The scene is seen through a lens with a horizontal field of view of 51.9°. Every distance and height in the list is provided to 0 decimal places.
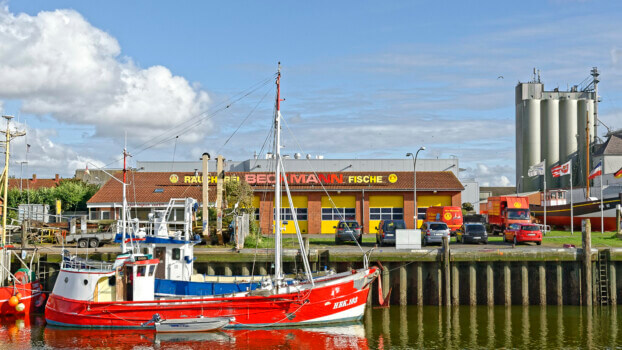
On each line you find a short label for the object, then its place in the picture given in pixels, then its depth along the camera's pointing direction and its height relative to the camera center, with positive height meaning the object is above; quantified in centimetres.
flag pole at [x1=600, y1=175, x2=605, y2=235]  5040 -108
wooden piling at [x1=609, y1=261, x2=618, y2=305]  3353 -406
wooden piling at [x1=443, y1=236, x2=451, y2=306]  3303 -351
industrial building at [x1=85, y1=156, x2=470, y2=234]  5931 +96
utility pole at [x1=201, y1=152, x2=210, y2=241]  4066 +62
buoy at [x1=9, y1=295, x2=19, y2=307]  3200 -470
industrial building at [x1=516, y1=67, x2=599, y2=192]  10056 +1170
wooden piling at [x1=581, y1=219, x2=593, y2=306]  3319 -308
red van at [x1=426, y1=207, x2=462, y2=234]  5069 -85
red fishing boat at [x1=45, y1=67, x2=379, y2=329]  2912 -433
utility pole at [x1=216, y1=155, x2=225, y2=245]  4022 +76
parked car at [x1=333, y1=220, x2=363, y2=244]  4475 -191
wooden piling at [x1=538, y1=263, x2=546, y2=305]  3341 -402
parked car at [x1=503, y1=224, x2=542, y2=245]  4134 -187
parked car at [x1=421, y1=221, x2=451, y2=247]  4162 -174
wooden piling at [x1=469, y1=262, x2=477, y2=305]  3328 -416
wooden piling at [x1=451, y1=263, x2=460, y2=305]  3322 -419
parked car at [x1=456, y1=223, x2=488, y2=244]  4291 -187
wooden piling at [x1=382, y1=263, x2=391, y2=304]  3344 -394
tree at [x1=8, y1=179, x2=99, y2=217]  7019 +126
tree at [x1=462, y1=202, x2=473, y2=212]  7815 -8
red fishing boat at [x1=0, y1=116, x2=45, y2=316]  3244 -401
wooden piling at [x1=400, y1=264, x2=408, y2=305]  3325 -424
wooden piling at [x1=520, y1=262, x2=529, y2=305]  3331 -421
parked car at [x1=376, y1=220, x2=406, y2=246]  4200 -169
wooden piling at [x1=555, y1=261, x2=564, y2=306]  3347 -414
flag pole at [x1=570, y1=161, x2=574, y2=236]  5089 -97
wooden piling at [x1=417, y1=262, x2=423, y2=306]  3331 -417
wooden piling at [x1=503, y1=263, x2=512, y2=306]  3331 -421
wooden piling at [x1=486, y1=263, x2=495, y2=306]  3325 -425
